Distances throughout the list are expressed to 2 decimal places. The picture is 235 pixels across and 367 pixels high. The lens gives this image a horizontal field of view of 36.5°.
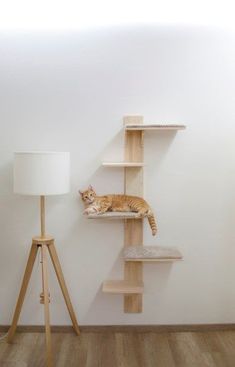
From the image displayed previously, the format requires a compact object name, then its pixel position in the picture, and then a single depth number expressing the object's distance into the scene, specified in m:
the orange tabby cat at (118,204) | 2.69
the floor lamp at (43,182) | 2.35
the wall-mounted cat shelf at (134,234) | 2.64
